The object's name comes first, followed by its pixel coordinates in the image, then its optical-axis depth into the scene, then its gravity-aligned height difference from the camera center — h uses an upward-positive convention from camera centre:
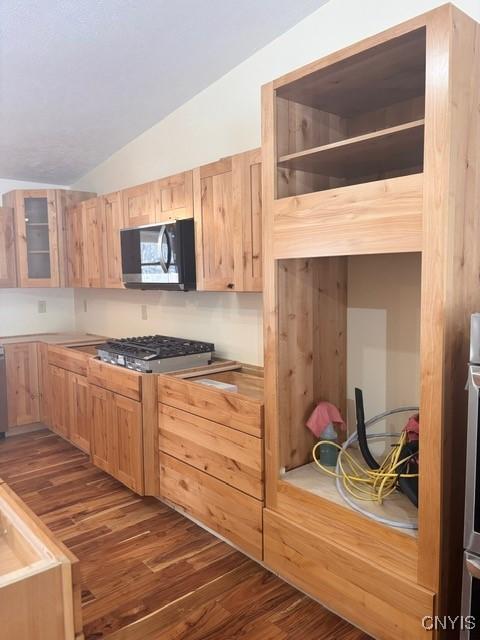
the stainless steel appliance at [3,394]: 4.26 -1.04
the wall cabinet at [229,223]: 2.62 +0.28
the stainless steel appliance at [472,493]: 1.48 -0.69
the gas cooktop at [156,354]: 3.04 -0.53
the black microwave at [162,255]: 3.04 +0.12
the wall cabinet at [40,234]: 4.52 +0.38
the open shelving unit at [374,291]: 1.60 -0.09
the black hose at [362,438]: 2.16 -0.75
